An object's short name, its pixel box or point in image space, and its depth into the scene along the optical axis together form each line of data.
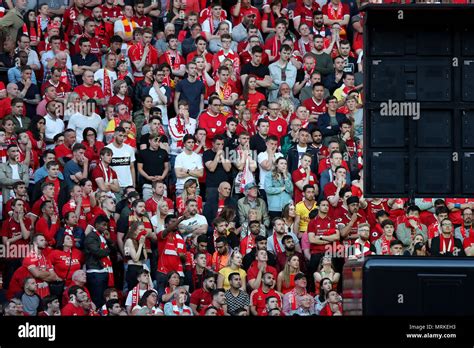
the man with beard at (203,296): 18.95
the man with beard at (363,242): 19.80
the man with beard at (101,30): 23.06
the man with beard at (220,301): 18.72
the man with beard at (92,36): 22.77
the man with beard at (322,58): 23.09
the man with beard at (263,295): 19.17
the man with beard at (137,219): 19.80
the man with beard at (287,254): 19.81
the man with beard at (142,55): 22.50
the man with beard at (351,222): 20.25
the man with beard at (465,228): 20.36
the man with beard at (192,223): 20.06
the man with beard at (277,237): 20.00
